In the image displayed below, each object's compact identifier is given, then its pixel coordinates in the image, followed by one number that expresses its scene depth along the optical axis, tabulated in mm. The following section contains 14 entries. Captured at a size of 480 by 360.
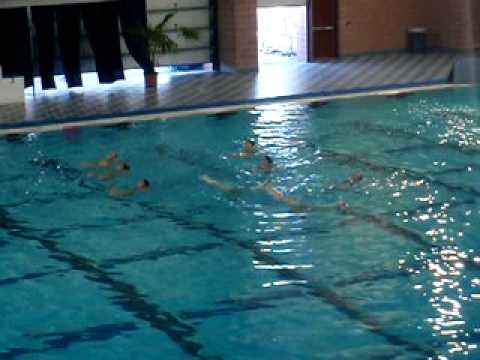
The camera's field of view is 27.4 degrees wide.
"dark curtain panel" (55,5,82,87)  19859
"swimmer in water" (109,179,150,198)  12312
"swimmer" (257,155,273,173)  13031
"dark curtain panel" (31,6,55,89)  19578
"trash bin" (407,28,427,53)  23641
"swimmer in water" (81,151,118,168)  13633
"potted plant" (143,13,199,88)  20188
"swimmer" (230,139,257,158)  13906
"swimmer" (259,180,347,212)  11405
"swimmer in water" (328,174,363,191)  12242
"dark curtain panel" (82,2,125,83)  20141
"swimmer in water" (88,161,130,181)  13175
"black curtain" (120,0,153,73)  20516
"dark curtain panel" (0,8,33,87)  19312
